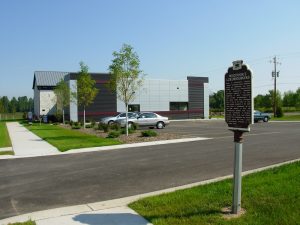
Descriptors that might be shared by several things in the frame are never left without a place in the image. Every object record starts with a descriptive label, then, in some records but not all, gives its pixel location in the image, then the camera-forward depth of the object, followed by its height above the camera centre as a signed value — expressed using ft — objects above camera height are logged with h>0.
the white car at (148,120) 114.01 -3.95
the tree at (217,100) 403.75 +7.65
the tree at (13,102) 547.29 +8.23
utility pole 207.10 +19.33
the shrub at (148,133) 75.41 -5.19
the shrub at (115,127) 91.23 -4.83
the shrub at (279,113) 194.90 -3.02
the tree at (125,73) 81.20 +7.34
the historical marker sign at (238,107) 19.67 +0.01
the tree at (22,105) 584.97 +3.57
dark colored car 152.25 -3.58
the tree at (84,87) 116.47 +6.26
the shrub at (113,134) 75.82 -5.51
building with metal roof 179.93 +4.61
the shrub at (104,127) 92.68 -4.98
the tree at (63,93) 144.37 +5.69
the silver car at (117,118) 119.81 -3.51
